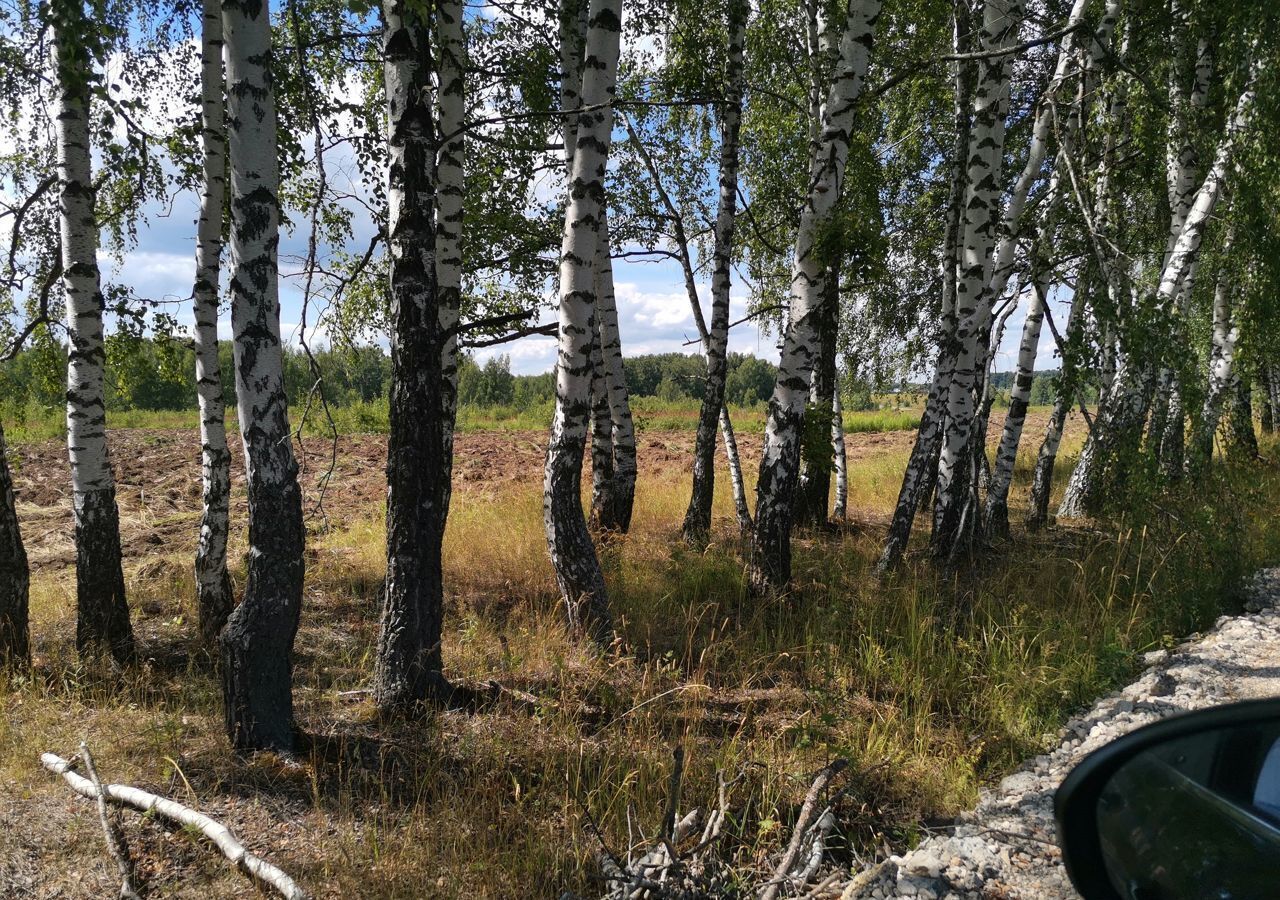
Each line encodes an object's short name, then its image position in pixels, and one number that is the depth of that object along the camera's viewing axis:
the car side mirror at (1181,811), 1.19
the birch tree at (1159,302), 5.59
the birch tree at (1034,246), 5.83
